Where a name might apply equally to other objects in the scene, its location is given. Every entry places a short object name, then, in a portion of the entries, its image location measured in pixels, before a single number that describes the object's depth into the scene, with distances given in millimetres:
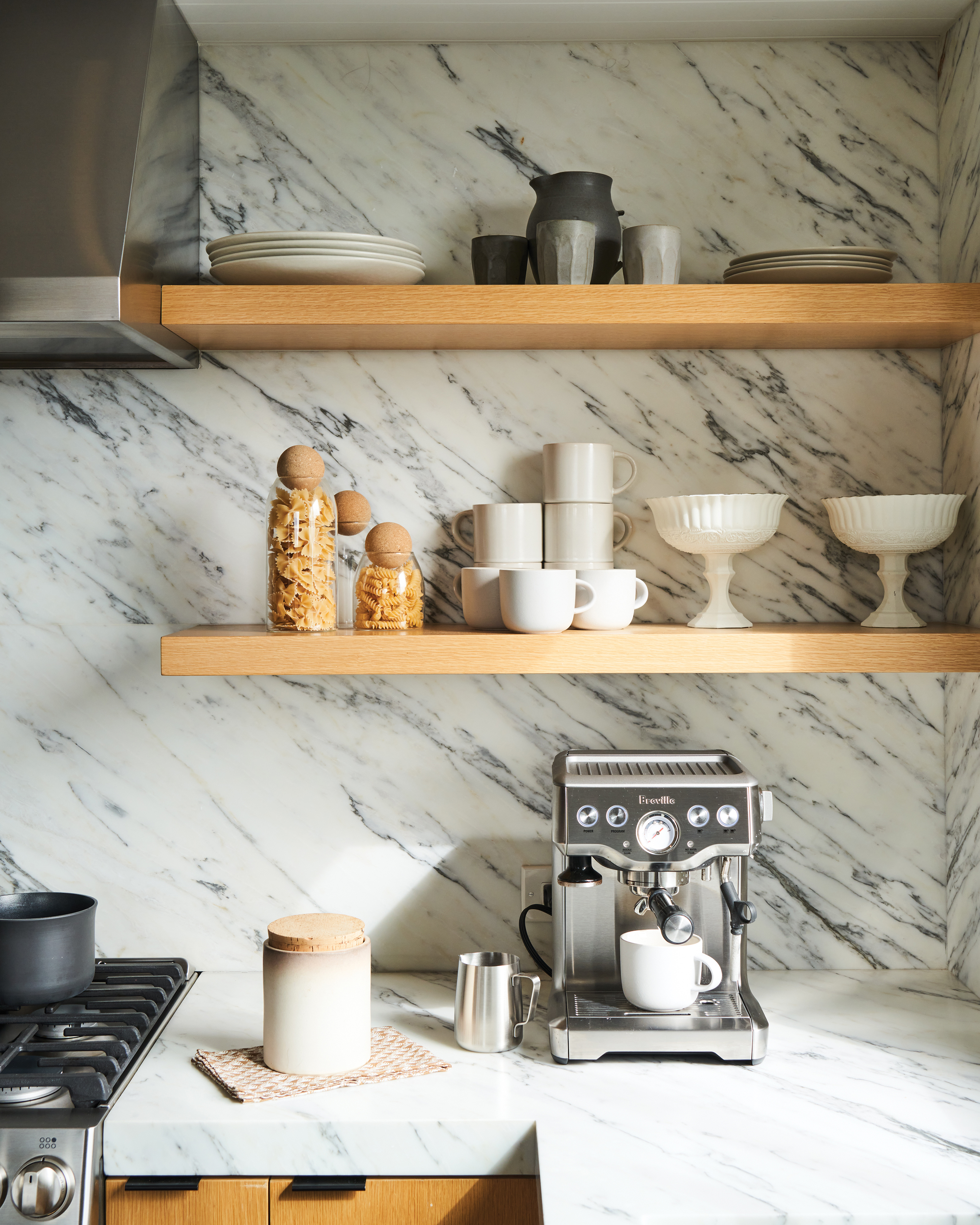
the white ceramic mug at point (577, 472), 1596
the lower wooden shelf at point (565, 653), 1411
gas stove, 1161
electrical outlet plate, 1683
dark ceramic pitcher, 1509
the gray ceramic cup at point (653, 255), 1507
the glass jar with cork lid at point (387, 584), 1543
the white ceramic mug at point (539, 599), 1421
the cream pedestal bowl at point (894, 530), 1516
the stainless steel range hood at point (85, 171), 1278
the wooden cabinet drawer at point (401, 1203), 1218
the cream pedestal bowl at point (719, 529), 1518
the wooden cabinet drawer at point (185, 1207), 1220
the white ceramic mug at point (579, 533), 1594
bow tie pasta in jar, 1473
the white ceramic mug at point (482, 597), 1523
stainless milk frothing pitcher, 1383
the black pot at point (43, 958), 1396
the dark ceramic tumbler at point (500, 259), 1516
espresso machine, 1354
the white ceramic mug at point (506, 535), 1557
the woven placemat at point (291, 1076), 1272
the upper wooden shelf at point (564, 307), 1430
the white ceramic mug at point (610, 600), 1483
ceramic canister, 1309
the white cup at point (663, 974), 1371
